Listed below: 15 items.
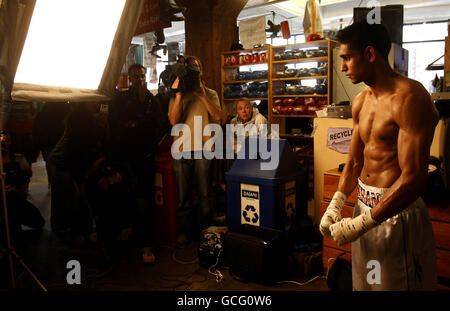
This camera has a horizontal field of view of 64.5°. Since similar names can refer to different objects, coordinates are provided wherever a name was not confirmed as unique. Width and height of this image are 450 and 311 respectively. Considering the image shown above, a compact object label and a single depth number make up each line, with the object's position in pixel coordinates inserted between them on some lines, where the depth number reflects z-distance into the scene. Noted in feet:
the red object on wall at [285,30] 21.67
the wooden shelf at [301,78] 17.62
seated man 14.94
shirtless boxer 4.81
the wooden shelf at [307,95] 17.67
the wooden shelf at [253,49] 19.27
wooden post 17.26
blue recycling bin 10.18
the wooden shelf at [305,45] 17.65
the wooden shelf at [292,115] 18.22
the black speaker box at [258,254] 8.97
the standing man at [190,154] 11.67
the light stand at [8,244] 6.56
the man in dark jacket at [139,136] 11.07
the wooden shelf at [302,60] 17.69
